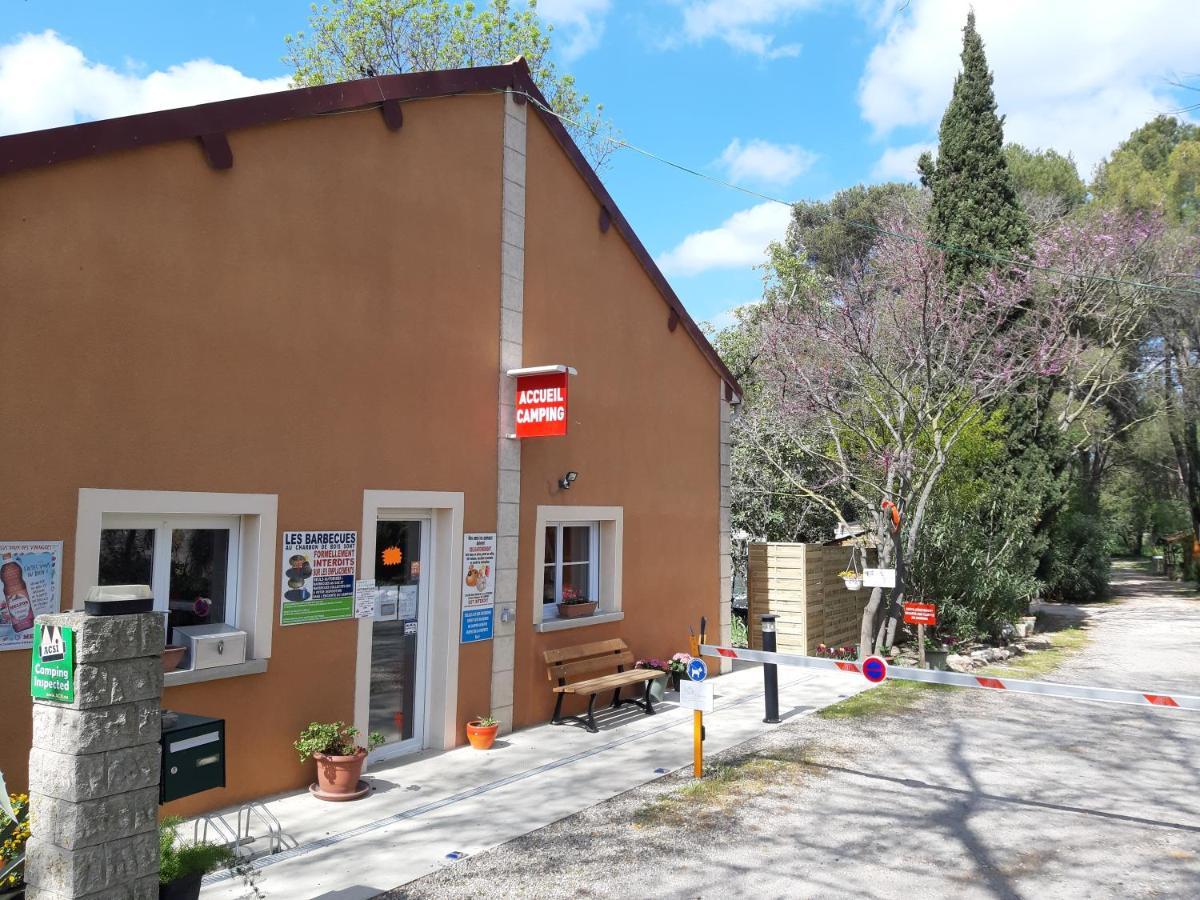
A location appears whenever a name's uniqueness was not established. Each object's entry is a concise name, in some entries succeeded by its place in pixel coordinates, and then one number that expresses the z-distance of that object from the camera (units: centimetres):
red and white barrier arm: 636
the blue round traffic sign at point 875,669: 741
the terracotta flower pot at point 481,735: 819
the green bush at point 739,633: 1458
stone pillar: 373
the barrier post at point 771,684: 935
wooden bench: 923
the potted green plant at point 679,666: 1113
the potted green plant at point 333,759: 668
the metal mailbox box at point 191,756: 425
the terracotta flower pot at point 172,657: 595
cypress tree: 1942
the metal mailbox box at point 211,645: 612
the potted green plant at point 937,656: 1277
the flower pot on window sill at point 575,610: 977
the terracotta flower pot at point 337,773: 667
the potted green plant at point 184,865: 414
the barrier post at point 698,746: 754
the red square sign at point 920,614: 1167
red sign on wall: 852
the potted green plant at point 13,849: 390
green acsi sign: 375
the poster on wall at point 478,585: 841
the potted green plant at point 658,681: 1035
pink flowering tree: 1340
